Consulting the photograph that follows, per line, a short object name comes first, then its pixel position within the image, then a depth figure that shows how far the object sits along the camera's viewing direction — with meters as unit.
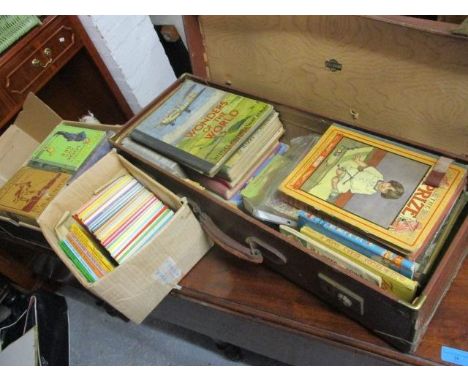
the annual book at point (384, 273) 0.63
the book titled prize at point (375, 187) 0.66
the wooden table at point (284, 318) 0.75
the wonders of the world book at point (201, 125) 0.85
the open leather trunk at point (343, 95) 0.68
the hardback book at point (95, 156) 1.00
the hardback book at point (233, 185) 0.87
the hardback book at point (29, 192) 1.02
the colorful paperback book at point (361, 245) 0.64
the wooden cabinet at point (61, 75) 1.22
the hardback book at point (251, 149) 0.85
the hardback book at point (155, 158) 0.89
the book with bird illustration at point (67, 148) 1.10
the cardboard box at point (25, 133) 1.20
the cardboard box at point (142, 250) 0.81
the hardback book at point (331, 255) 0.66
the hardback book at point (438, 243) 0.66
